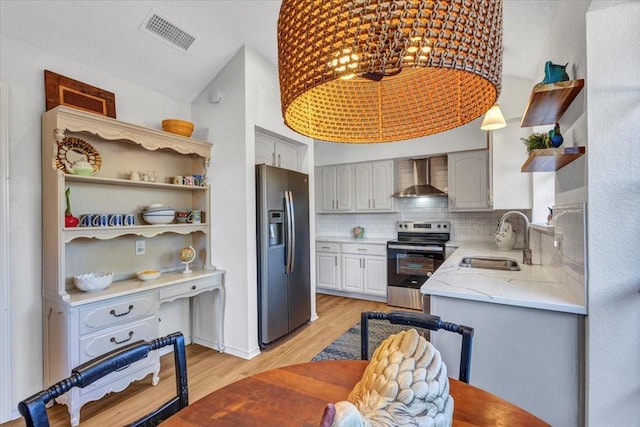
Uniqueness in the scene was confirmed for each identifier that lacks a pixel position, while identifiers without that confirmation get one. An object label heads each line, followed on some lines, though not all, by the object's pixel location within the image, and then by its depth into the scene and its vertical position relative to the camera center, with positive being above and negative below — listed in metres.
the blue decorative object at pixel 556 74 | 1.57 +0.69
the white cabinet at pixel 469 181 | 3.86 +0.36
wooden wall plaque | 2.19 +0.89
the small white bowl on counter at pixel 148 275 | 2.52 -0.52
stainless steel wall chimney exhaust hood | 4.26 +0.38
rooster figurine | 0.62 -0.39
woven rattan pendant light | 0.57 +0.34
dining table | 0.86 -0.60
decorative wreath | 2.16 +0.45
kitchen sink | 2.69 -0.49
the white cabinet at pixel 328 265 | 4.70 -0.87
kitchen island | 1.44 -0.67
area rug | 2.75 -1.31
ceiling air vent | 2.34 +1.46
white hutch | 2.02 -0.32
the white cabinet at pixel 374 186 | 4.57 +0.36
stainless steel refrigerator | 2.89 -0.42
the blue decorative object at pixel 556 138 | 1.68 +0.39
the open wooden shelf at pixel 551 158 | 1.47 +0.27
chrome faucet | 2.54 -0.34
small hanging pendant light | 2.50 +0.73
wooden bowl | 2.75 +0.78
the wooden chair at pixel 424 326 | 1.15 -0.47
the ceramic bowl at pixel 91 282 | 2.12 -0.49
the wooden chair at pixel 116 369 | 0.72 -0.46
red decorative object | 2.11 -0.04
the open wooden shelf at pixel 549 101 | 1.49 +0.58
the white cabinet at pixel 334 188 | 4.89 +0.36
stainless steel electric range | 3.97 -0.72
